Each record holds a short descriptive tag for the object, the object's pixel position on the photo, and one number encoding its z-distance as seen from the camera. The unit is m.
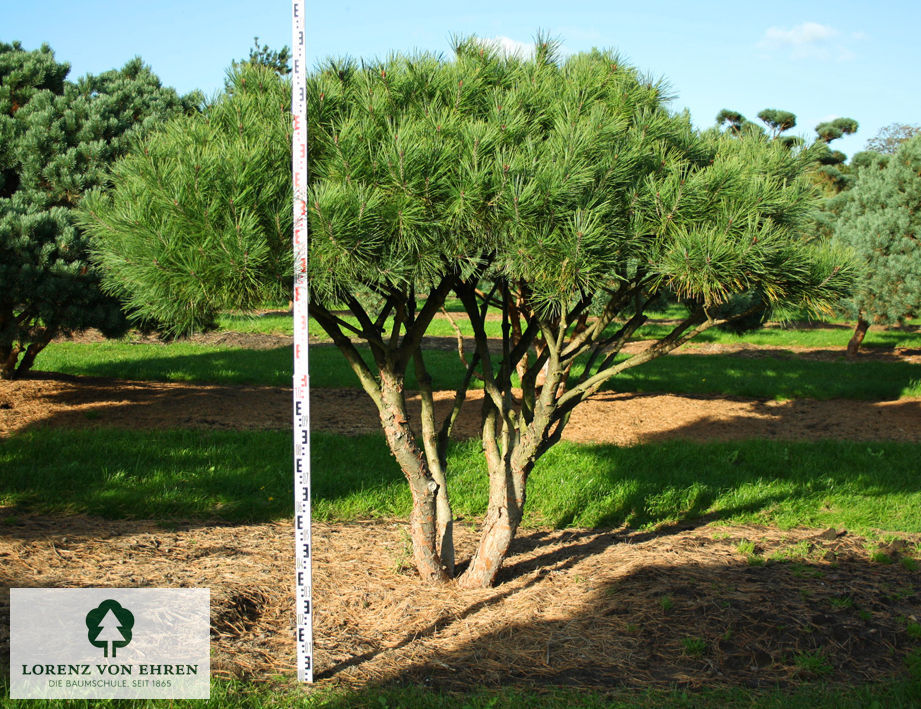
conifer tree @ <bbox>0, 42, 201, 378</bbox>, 7.69
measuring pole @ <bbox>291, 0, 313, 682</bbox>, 3.46
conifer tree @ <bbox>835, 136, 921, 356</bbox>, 12.44
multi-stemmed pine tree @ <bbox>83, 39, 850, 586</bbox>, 3.58
